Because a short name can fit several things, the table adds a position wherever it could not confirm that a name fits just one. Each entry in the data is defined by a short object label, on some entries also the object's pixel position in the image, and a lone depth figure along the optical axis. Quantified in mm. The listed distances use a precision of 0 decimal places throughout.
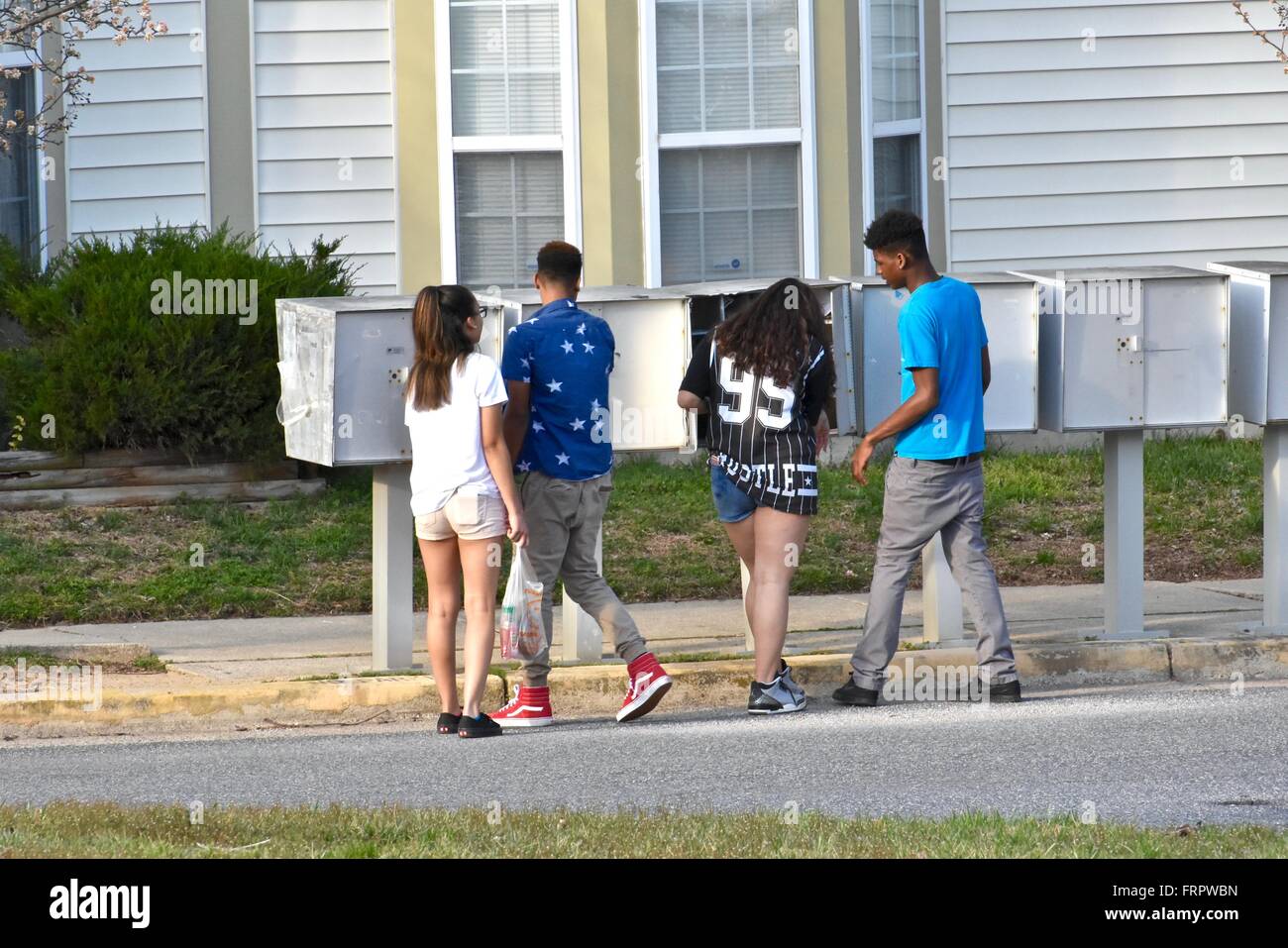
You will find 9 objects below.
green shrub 23094
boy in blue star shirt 14906
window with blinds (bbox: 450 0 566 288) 25578
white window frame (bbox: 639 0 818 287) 25422
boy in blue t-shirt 15203
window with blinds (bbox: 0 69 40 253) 27812
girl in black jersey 15055
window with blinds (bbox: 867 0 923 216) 27125
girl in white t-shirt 14422
